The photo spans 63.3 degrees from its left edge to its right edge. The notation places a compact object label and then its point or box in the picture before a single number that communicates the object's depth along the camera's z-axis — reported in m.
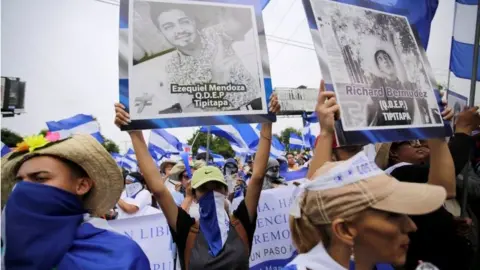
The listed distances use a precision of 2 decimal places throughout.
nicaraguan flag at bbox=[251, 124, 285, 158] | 9.56
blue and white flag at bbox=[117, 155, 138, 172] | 13.50
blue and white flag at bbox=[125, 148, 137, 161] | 14.02
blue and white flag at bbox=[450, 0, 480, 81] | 2.98
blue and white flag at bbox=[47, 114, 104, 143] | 6.60
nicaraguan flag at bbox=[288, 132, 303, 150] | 14.55
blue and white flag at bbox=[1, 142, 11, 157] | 3.99
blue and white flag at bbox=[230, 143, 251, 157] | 9.54
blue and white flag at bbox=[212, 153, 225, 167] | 11.66
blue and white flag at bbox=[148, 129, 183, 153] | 10.52
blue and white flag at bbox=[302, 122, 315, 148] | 9.72
